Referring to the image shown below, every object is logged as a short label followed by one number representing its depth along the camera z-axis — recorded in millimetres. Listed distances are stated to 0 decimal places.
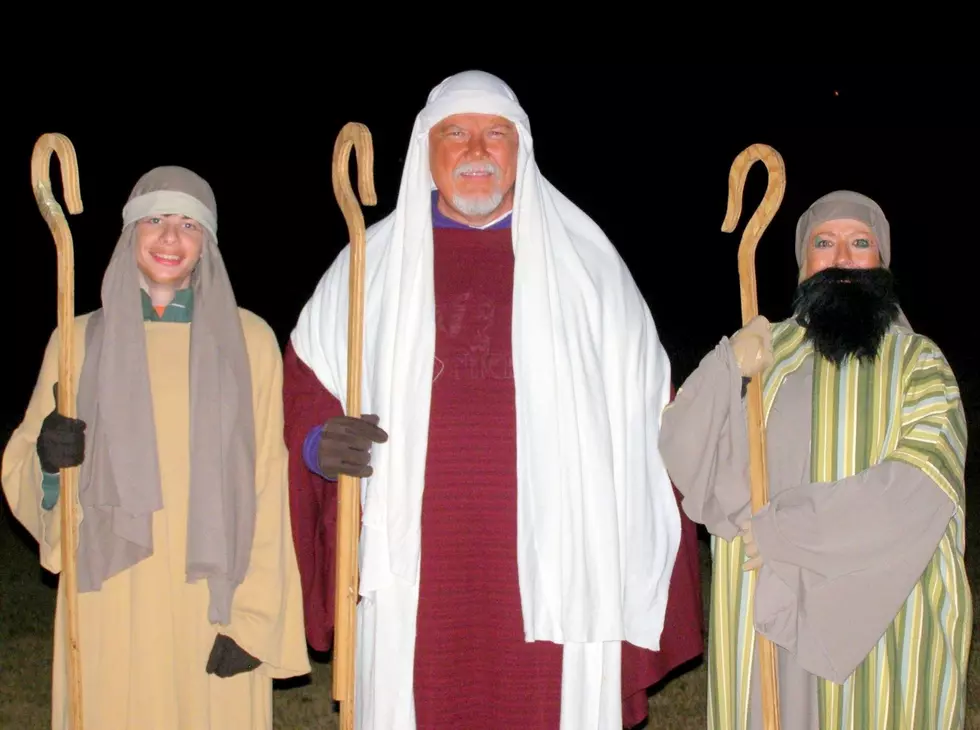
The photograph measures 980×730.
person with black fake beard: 3299
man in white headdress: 3410
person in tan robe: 3373
